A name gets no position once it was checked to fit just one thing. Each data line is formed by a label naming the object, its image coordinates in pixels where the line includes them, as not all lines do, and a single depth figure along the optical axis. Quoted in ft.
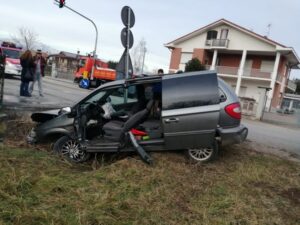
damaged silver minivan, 11.72
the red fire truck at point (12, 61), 45.01
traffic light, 45.21
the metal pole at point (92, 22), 50.28
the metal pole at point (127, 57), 16.33
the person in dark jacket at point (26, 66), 27.30
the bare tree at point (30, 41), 159.89
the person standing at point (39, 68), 29.49
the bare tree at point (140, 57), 144.48
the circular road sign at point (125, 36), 16.59
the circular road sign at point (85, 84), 57.84
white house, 83.74
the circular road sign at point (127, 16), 16.46
